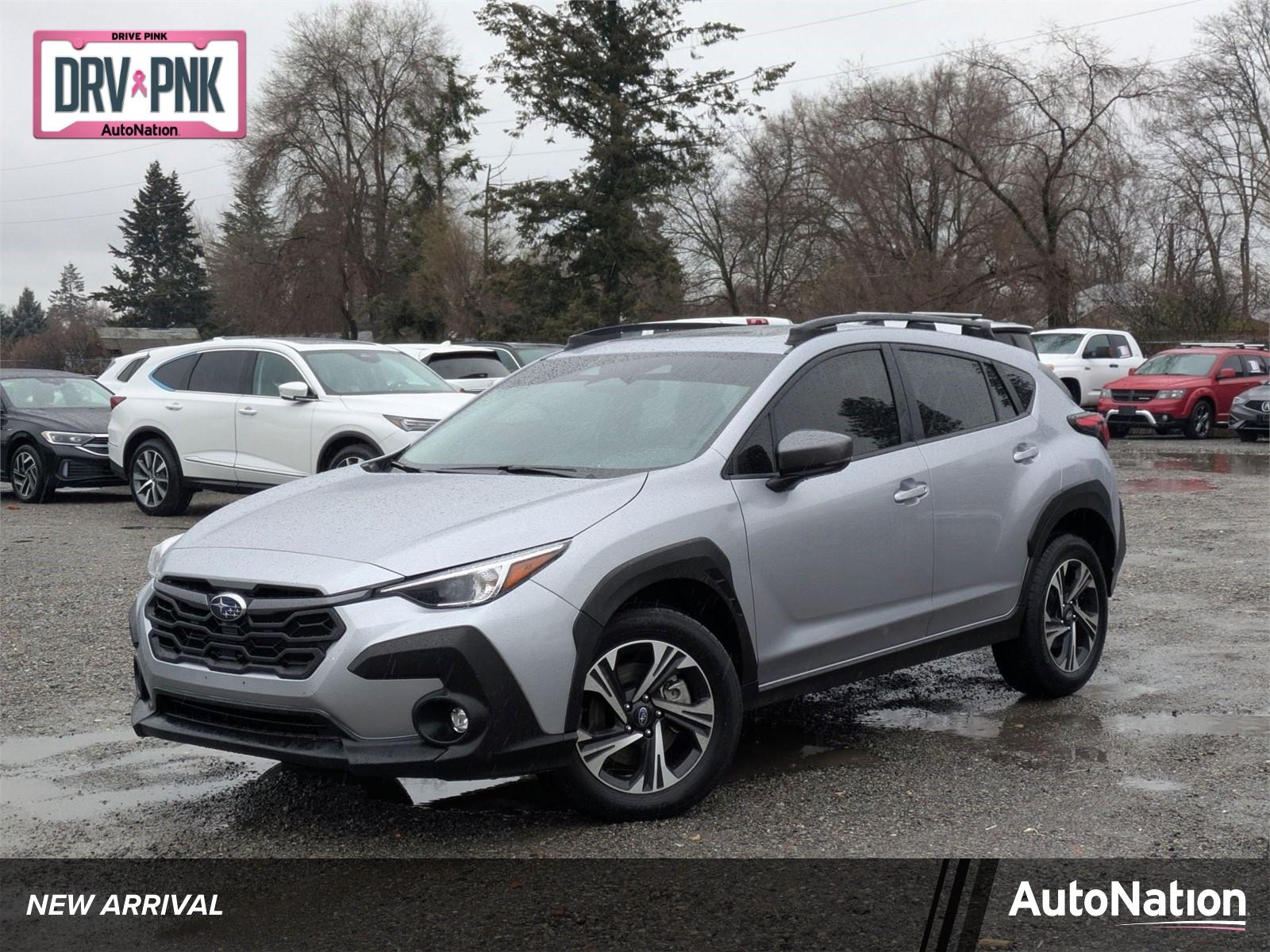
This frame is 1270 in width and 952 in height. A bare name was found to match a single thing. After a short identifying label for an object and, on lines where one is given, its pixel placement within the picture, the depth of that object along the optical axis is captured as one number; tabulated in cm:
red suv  2648
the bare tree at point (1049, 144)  3712
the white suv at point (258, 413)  1308
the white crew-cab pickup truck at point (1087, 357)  2900
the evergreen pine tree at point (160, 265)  9031
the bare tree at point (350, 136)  5259
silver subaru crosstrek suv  446
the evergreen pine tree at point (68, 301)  9358
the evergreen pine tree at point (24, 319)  10544
